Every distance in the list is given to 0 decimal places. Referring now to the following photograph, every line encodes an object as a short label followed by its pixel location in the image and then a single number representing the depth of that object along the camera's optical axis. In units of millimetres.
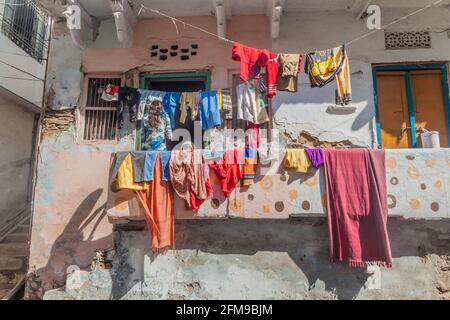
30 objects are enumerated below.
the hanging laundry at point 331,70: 5547
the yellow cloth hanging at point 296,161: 5094
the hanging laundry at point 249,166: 5109
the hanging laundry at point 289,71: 5531
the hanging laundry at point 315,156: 5102
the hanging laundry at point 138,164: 5113
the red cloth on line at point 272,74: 5531
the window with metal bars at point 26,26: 8922
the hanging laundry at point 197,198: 5074
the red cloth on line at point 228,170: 5094
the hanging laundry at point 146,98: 6020
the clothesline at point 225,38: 6012
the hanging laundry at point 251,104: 5844
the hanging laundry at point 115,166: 5109
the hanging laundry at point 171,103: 6042
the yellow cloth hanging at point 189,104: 5964
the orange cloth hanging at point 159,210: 5043
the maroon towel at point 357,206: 4898
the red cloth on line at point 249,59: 5441
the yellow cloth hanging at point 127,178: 5043
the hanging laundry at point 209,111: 5879
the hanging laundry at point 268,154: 5121
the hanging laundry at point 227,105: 5945
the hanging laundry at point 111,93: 6258
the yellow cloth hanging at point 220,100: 5934
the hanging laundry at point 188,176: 5059
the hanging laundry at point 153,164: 5121
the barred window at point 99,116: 6309
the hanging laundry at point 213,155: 5168
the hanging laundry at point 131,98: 6078
